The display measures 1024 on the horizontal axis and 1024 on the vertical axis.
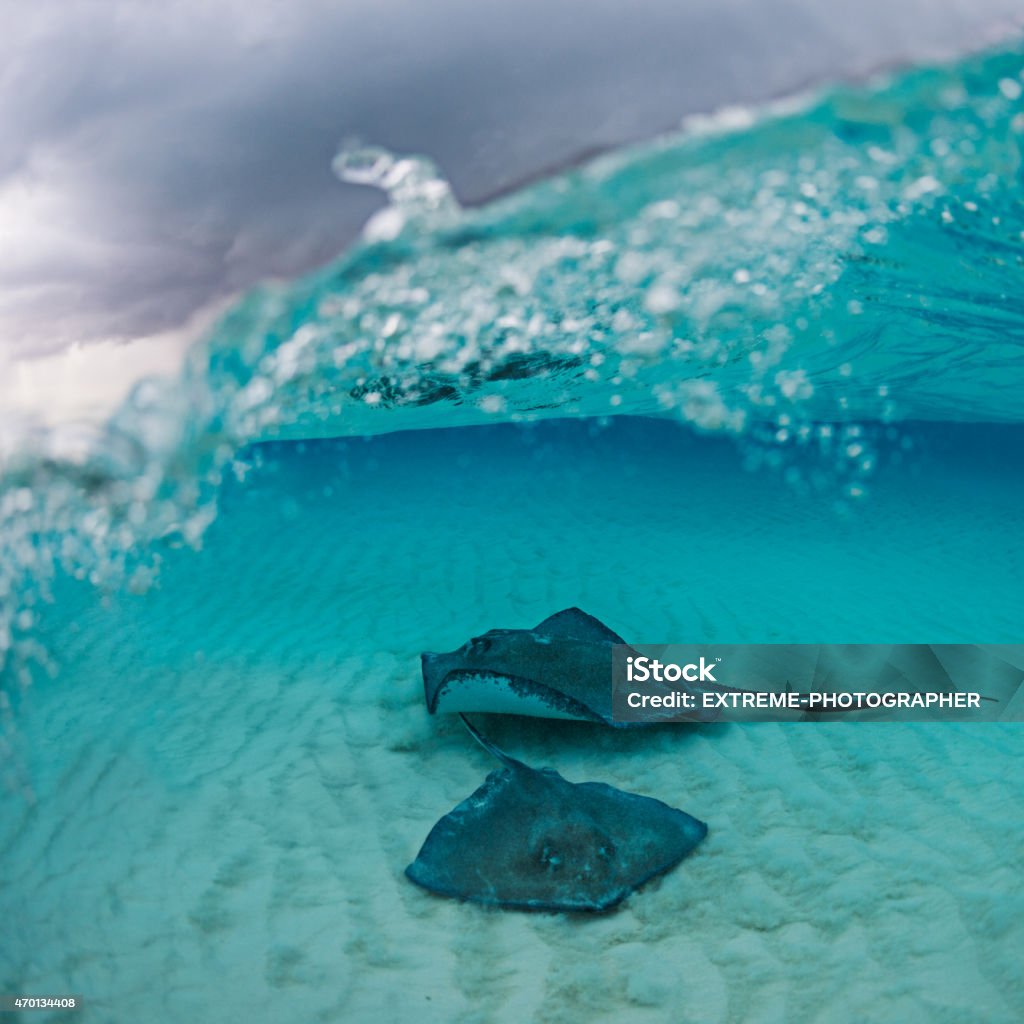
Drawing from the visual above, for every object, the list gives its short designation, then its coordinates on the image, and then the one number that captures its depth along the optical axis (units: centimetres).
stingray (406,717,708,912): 405
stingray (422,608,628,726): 551
